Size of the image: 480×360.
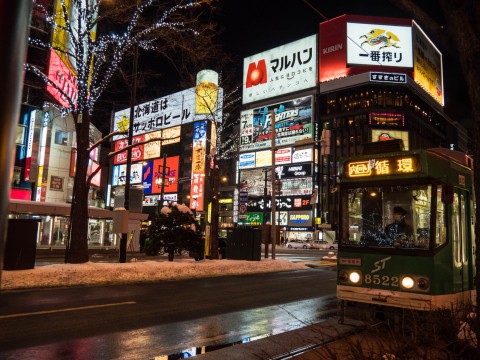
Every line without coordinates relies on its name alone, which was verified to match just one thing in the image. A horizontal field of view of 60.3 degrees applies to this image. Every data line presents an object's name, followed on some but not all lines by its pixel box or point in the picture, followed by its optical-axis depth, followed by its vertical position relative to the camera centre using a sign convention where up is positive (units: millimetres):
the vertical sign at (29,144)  31766 +5778
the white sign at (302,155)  77400 +13810
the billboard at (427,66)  73062 +31318
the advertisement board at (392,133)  77938 +18659
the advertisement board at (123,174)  75894 +9154
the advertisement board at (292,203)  80125 +4960
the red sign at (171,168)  76525 +10439
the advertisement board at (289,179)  78375 +9680
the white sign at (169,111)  66062 +18612
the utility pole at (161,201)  29111 +1629
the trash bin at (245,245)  21156 -918
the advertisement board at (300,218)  80125 +2052
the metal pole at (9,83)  1599 +536
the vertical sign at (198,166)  63094 +9129
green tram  7016 -11
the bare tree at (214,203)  21156 +1180
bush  17734 -336
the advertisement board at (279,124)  74438 +19638
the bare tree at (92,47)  14898 +6644
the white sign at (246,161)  85000 +13667
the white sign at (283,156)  80031 +13951
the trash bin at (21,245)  12234 -773
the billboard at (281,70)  73250 +29325
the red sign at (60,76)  30031 +10822
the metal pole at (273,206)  22578 +1158
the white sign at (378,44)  69188 +31478
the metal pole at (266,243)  24047 -907
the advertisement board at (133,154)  77550 +13053
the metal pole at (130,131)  17031 +3940
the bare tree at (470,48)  4094 +1889
